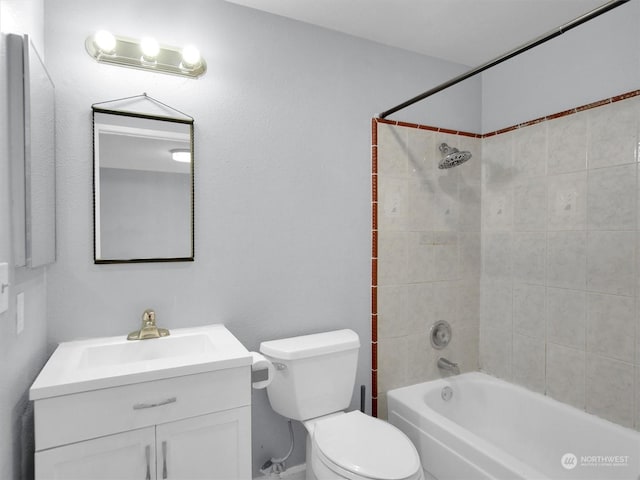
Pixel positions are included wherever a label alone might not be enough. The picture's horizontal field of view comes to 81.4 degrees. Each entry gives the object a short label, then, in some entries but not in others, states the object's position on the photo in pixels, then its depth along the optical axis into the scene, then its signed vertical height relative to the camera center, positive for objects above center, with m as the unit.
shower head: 2.05 +0.44
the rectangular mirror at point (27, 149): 1.09 +0.27
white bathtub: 1.64 -1.00
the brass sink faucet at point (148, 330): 1.60 -0.41
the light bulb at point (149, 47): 1.54 +0.79
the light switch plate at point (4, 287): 0.99 -0.13
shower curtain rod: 1.10 +0.68
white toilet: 1.45 -0.84
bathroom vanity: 1.15 -0.60
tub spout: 2.34 -0.81
